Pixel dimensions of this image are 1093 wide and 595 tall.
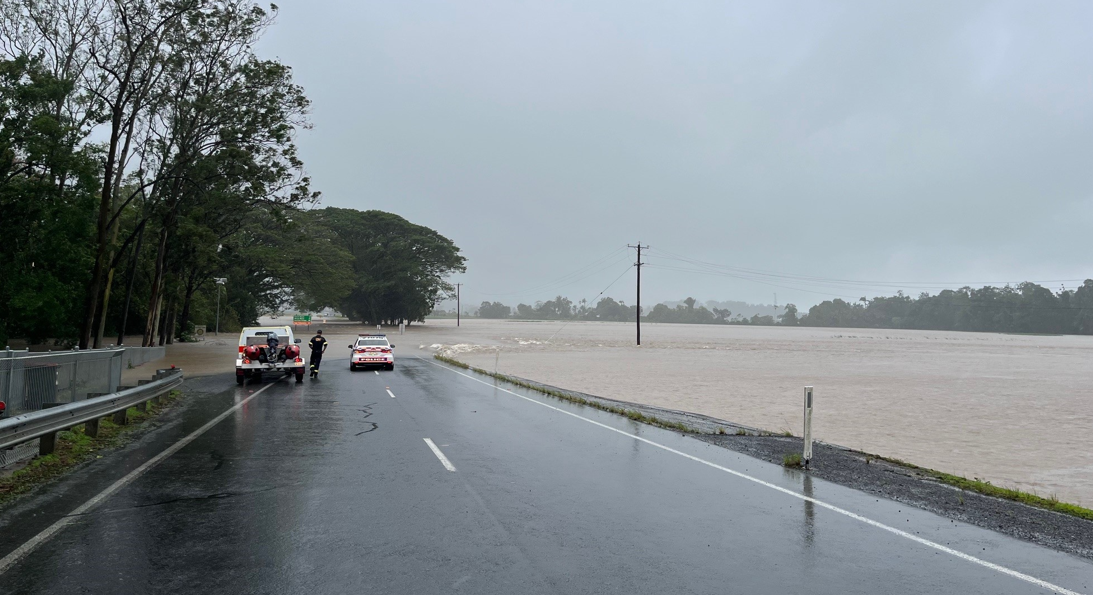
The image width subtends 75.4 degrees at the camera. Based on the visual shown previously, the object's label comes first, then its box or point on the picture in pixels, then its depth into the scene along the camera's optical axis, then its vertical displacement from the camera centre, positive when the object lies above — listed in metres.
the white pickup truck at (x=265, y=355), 23.95 -0.94
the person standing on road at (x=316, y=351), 26.59 -0.84
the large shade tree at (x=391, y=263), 101.25 +10.09
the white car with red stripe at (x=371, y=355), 30.84 -1.10
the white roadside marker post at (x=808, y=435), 10.63 -1.42
